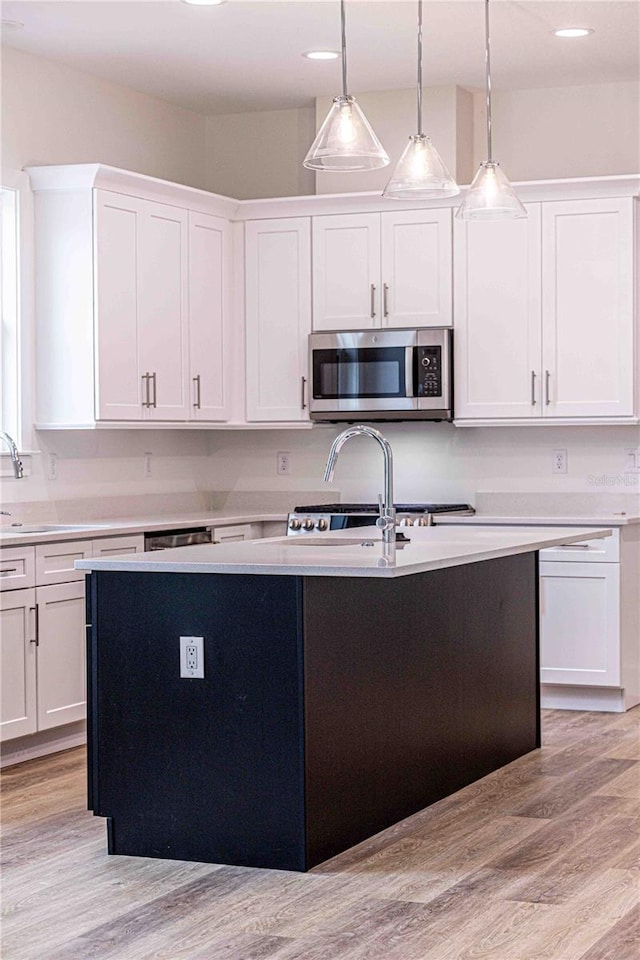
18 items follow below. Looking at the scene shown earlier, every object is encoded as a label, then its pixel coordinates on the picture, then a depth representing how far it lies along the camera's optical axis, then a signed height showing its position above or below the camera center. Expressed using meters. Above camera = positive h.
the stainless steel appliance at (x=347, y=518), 6.15 -0.40
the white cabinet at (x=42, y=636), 4.89 -0.77
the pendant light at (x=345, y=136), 3.73 +0.82
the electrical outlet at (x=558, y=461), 6.47 -0.15
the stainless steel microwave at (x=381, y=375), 6.27 +0.27
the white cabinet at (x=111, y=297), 5.68 +0.59
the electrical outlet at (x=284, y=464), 7.02 -0.17
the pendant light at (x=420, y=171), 4.02 +0.78
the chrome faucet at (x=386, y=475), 4.05 -0.13
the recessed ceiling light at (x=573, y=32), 5.55 +1.66
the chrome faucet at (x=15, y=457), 5.49 -0.10
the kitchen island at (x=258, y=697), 3.61 -0.75
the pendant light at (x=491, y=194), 4.20 +0.74
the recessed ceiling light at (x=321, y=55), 5.86 +1.65
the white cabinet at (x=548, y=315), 6.04 +0.53
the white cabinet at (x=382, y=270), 6.32 +0.77
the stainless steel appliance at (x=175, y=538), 5.67 -0.46
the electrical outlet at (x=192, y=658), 3.71 -0.63
